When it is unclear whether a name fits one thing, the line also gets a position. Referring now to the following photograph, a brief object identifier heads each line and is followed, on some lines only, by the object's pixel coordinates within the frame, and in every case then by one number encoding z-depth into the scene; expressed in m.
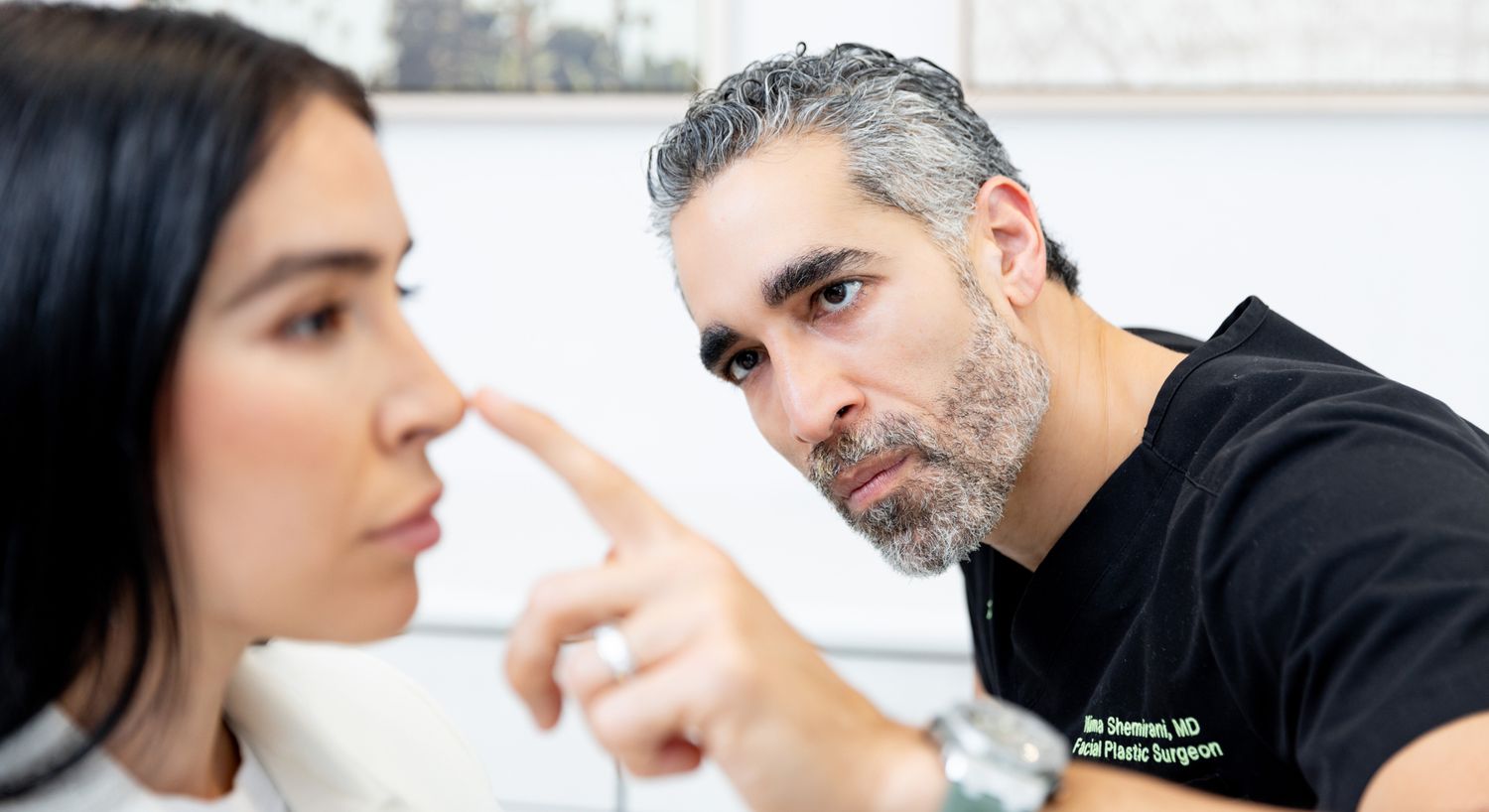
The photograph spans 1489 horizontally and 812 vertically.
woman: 0.75
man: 0.76
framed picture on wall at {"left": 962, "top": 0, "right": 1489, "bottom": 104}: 1.84
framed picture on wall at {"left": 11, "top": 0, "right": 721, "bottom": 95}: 2.06
